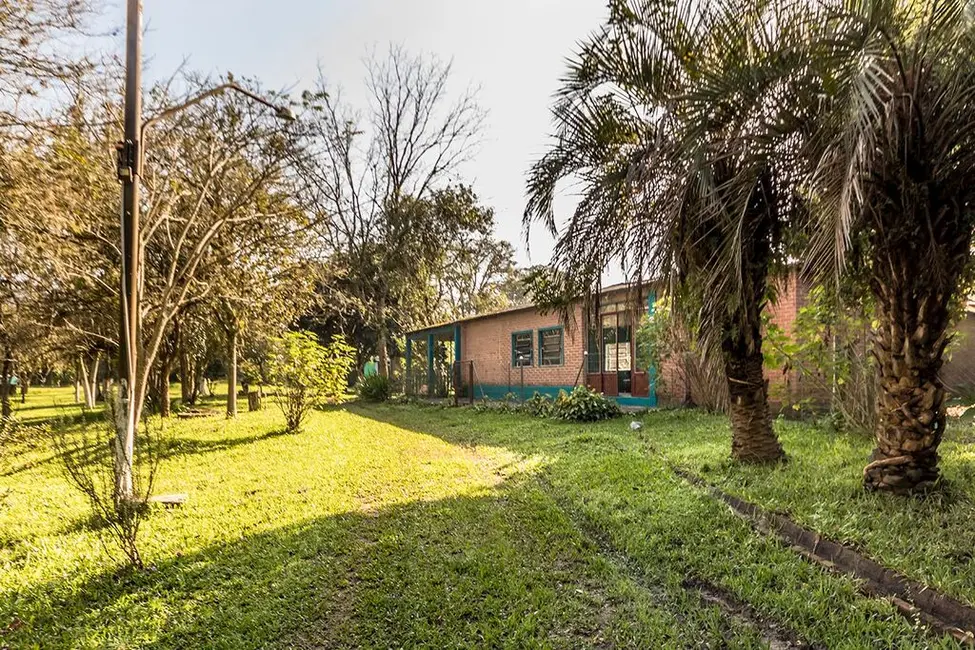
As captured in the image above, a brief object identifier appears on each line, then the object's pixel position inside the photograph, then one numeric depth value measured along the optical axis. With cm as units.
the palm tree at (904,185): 356
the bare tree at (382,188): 2364
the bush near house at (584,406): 1173
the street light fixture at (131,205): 535
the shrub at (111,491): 402
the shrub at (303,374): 1098
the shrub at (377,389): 2083
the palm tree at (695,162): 458
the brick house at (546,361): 1258
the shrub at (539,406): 1297
